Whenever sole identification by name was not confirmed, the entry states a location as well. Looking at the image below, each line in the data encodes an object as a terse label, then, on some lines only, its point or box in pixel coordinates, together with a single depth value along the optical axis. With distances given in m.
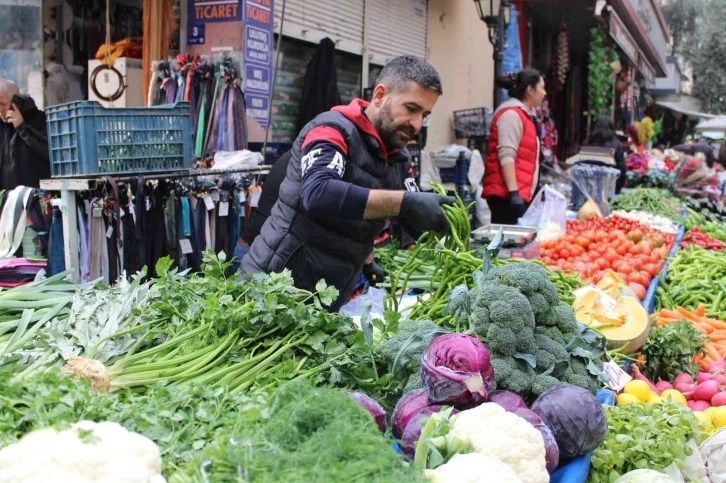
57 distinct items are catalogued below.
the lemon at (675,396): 3.50
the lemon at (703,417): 3.33
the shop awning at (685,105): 32.97
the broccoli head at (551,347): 2.41
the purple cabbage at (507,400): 2.12
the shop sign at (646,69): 16.17
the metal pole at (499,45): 9.07
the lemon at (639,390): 3.23
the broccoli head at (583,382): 2.38
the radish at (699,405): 3.76
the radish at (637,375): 3.73
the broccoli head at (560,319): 2.52
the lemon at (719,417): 3.41
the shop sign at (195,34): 6.80
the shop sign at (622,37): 11.65
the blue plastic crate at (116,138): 4.66
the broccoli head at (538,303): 2.46
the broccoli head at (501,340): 2.29
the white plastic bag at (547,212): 6.58
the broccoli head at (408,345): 2.31
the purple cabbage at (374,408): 2.07
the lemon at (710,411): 3.46
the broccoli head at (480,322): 2.33
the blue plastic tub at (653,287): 5.14
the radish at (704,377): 4.03
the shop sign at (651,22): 14.95
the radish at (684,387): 3.95
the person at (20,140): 6.00
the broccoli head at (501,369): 2.24
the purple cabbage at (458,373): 2.05
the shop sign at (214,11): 6.67
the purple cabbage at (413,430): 1.96
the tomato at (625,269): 5.29
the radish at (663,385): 3.96
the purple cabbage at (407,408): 2.08
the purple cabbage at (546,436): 2.03
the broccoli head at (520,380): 2.24
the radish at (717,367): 4.17
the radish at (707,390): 3.82
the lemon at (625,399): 3.07
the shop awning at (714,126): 22.94
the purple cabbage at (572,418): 2.14
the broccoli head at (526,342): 2.32
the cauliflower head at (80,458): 1.43
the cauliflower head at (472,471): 1.63
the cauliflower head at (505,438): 1.81
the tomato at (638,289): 4.95
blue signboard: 6.74
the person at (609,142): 11.02
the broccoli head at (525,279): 2.46
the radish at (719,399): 3.73
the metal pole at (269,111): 6.32
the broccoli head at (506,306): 2.30
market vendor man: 3.08
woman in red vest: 6.89
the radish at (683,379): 4.07
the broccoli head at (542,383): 2.27
